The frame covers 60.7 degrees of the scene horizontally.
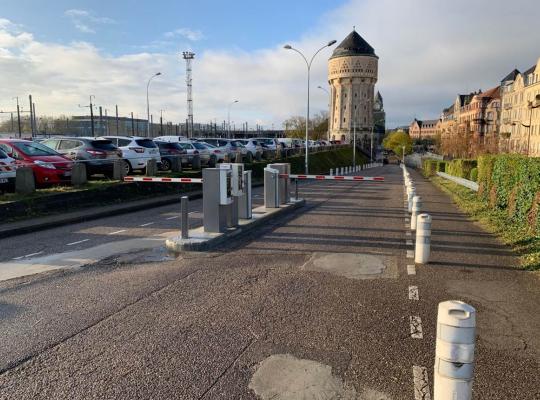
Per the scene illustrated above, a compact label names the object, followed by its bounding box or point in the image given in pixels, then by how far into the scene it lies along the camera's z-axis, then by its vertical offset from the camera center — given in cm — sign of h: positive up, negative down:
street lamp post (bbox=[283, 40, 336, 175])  3399 +728
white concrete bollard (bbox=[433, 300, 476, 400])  290 -132
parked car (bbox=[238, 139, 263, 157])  3307 -16
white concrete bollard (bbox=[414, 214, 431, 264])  743 -155
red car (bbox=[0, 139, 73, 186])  1324 -51
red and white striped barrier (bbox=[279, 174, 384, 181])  1190 -91
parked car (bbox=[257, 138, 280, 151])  3914 -2
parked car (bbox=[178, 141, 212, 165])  2248 -41
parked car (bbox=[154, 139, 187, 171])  2169 -35
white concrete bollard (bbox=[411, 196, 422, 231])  1068 -153
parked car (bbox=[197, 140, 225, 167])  2377 -64
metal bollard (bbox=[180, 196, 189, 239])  852 -140
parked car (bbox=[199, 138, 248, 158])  2879 -14
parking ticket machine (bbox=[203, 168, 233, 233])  895 -106
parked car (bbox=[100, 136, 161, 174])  1800 -32
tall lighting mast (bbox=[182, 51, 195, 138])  7950 +983
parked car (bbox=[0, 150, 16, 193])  1234 -78
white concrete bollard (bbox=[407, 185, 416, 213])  1394 -160
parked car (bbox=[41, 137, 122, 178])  1591 -32
